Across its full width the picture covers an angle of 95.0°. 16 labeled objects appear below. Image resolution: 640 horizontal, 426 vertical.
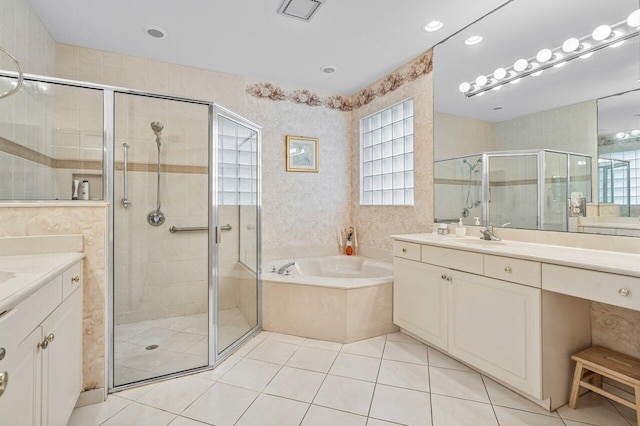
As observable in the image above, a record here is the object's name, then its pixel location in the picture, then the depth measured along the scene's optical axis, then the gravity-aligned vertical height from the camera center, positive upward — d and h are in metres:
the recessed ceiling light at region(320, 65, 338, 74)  2.98 +1.49
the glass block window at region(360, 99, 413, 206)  3.02 +0.63
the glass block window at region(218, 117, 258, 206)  2.22 +0.40
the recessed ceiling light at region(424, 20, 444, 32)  2.25 +1.46
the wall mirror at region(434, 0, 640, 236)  1.61 +0.64
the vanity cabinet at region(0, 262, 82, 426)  0.89 -0.53
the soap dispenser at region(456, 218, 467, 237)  2.34 -0.15
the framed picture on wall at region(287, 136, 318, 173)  3.42 +0.70
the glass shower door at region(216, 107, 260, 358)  2.19 -0.14
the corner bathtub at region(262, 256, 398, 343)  2.39 -0.79
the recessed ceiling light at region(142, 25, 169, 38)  2.32 +1.47
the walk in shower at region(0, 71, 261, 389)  1.77 +0.11
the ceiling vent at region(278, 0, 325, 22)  2.02 +1.45
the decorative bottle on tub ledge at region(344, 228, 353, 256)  3.59 -0.40
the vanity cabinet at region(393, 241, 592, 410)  1.53 -0.63
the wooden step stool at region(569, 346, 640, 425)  1.39 -0.78
